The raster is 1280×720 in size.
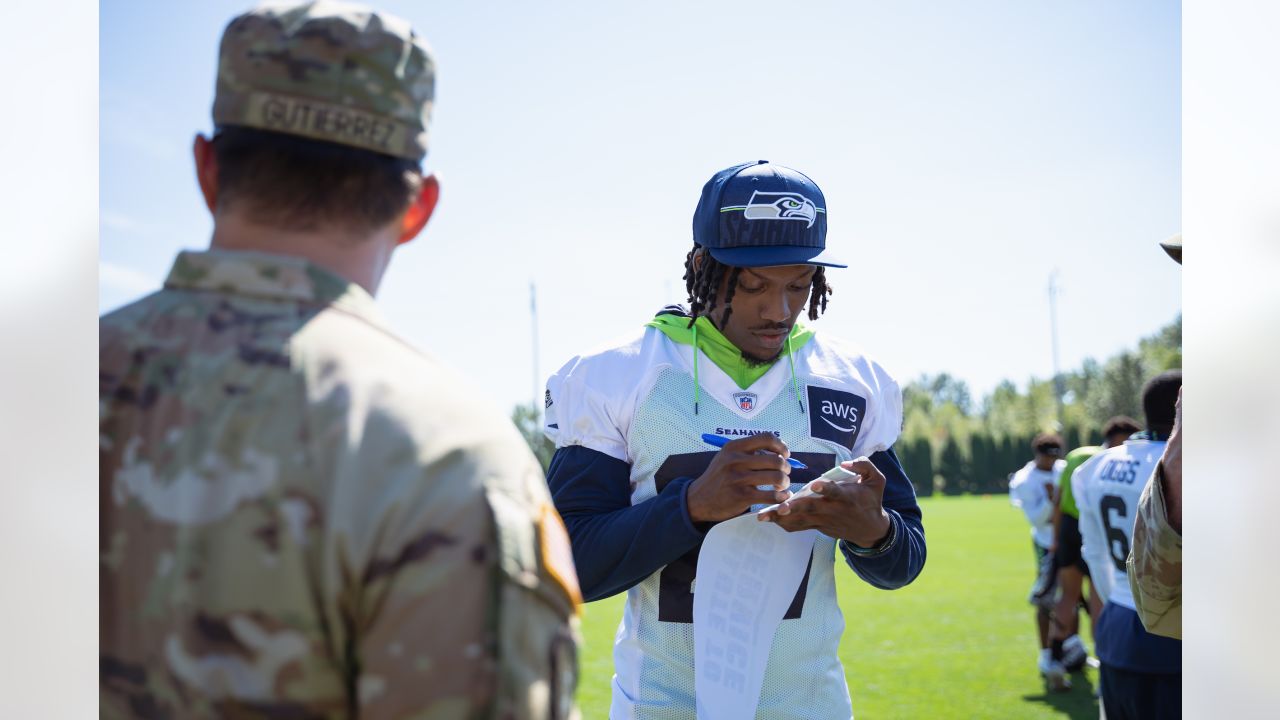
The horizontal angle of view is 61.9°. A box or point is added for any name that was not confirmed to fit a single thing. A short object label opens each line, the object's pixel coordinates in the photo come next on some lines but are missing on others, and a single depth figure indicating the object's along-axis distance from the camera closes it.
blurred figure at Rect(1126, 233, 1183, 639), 2.31
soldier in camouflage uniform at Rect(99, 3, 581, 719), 1.13
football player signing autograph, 2.29
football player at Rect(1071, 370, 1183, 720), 4.51
